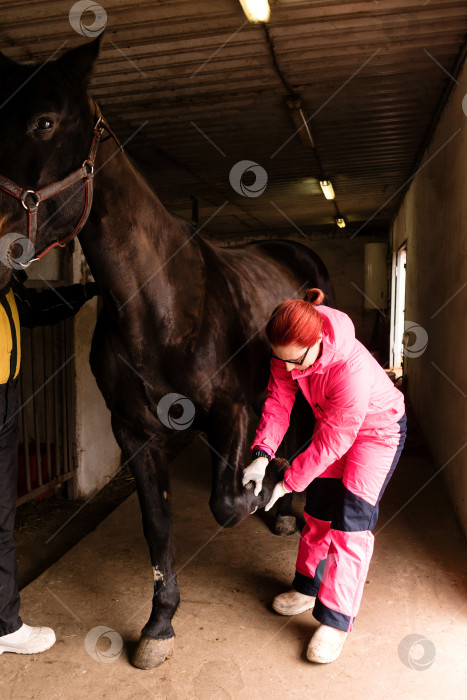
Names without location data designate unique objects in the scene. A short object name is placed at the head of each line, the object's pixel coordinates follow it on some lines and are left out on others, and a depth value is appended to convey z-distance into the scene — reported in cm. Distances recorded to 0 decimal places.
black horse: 168
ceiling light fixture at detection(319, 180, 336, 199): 757
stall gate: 378
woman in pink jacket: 197
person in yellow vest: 215
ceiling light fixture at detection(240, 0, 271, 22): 281
